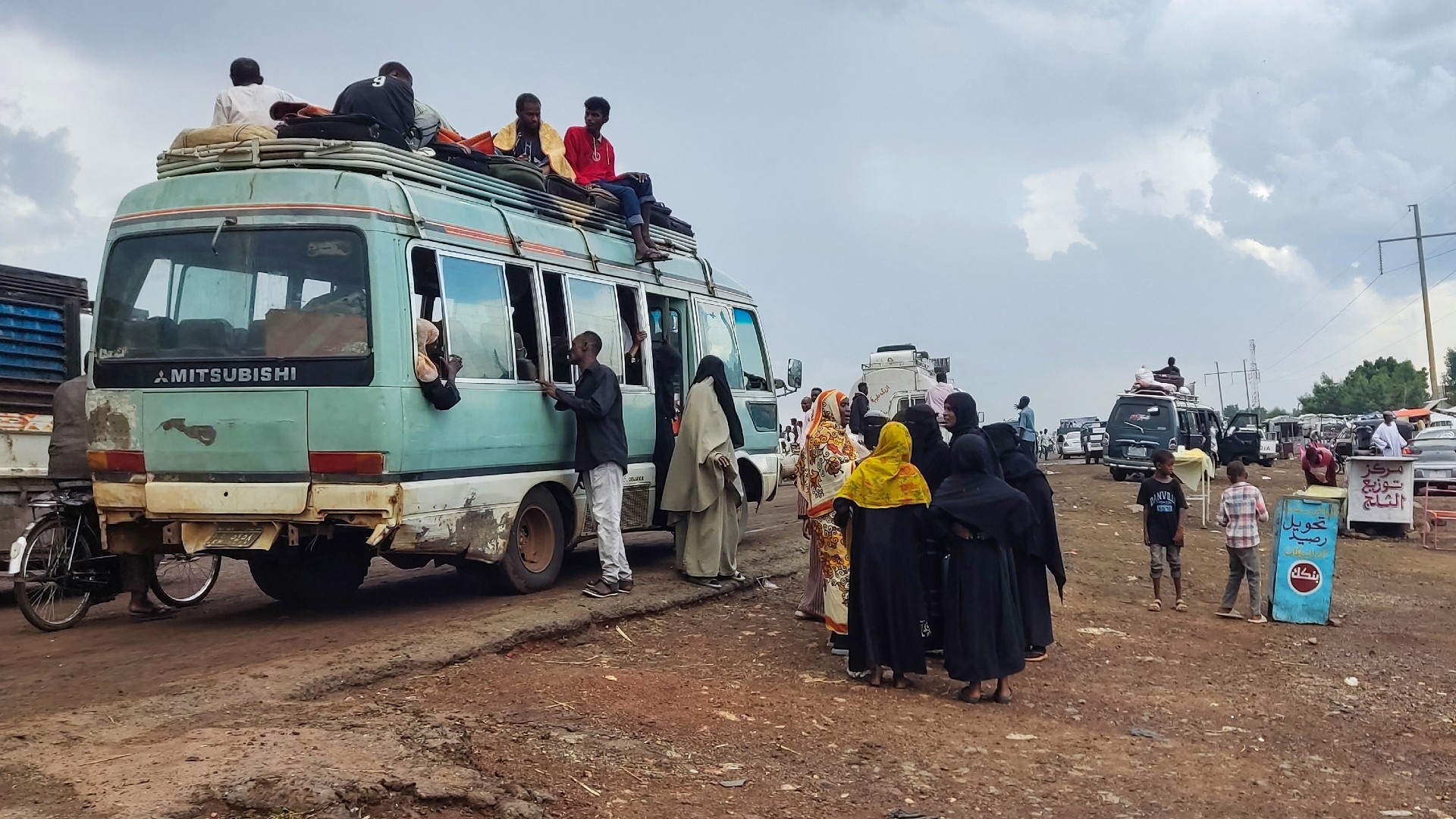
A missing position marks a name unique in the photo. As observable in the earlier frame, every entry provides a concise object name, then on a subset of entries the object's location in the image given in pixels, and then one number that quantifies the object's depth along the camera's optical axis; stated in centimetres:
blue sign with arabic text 927
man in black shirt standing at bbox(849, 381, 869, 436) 1627
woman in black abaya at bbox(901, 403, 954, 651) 641
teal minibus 652
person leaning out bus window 675
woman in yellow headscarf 623
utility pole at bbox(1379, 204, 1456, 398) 4741
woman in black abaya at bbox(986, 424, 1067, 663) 667
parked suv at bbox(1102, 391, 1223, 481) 2433
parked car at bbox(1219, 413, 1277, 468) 2728
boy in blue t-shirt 950
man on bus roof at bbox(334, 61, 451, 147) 749
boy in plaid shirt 937
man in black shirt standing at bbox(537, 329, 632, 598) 778
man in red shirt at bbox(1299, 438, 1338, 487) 1386
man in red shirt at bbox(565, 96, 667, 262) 956
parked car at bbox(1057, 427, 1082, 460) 4422
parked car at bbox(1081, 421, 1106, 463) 3741
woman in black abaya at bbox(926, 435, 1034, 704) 607
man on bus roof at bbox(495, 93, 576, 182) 916
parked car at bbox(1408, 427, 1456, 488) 2084
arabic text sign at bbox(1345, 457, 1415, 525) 1556
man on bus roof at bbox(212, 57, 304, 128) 755
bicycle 695
